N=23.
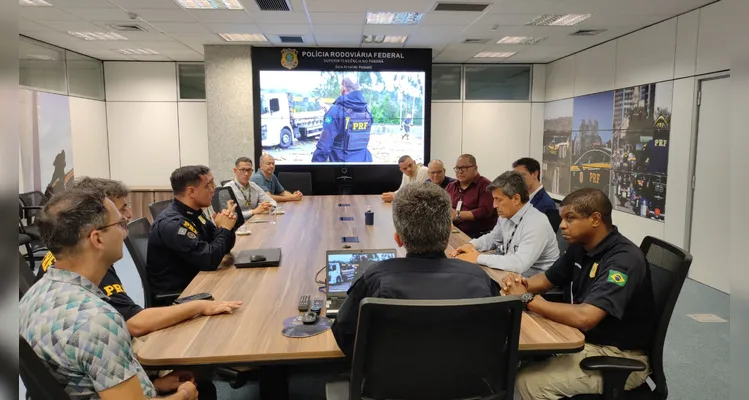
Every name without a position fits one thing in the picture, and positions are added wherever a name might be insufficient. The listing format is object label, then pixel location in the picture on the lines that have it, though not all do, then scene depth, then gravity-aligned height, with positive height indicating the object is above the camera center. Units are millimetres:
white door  4570 -425
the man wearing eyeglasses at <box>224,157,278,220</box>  4938 -463
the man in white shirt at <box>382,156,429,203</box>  5773 -278
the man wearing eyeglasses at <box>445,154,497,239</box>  4328 -502
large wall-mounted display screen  7711 +706
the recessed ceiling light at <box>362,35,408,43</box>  6852 +1597
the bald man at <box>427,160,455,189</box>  5000 -239
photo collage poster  5445 +58
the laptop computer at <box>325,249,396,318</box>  2056 -568
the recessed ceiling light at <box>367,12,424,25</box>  5633 +1559
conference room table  1575 -667
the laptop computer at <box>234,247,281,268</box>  2647 -635
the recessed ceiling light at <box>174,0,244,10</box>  5109 +1530
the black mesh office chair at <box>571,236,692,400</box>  1712 -755
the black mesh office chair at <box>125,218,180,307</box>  2635 -641
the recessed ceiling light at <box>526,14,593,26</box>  5453 +1524
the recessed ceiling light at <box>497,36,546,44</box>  6621 +1539
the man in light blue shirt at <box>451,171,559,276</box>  2549 -483
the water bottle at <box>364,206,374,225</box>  3990 -584
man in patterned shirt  1235 -436
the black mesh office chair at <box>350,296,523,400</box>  1307 -568
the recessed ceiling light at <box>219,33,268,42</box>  6695 +1573
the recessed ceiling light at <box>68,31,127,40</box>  6398 +1494
